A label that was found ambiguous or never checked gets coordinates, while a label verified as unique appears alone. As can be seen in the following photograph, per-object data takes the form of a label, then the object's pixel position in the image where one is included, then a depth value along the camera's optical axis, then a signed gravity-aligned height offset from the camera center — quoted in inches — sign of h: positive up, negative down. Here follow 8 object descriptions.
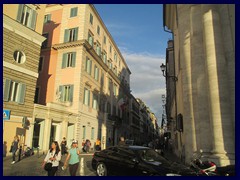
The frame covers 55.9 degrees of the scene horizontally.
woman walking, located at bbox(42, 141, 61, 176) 291.9 -33.9
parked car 299.3 -41.3
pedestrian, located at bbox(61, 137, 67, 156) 771.4 -49.7
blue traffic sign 452.6 +31.0
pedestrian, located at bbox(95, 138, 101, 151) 1030.3 -57.2
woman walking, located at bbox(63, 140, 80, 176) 306.9 -34.5
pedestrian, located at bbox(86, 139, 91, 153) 991.5 -56.4
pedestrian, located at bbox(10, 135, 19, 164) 541.2 -33.6
